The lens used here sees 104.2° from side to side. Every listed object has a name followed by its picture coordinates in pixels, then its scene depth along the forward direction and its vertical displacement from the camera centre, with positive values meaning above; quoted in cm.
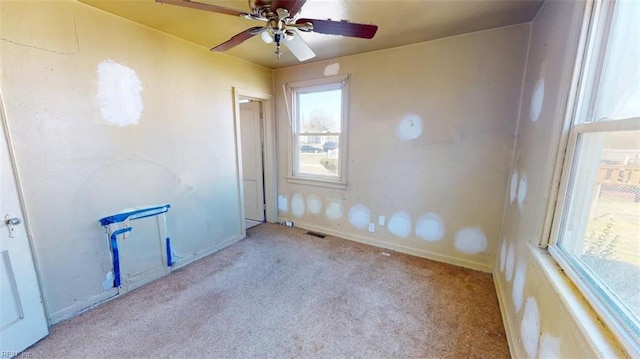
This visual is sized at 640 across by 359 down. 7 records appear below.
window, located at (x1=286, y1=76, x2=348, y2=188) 336 +9
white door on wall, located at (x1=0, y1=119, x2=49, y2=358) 158 -91
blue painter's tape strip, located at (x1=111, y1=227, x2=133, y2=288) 223 -108
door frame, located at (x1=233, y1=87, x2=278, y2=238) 329 -26
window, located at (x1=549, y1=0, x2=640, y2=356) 86 -17
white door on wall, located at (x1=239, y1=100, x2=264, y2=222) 396 -32
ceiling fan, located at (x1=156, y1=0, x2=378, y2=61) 136 +69
